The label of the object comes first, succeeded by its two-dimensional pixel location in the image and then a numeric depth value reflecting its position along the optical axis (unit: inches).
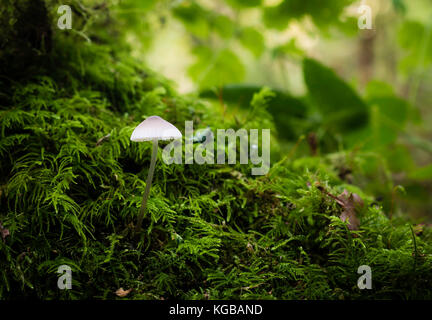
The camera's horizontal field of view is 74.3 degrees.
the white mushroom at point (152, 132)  35.7
